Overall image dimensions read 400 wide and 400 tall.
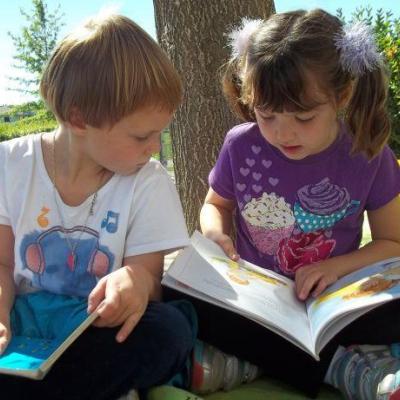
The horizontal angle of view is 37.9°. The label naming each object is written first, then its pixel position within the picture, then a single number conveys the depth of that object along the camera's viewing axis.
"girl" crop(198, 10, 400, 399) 1.34
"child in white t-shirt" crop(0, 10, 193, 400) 1.17
